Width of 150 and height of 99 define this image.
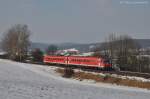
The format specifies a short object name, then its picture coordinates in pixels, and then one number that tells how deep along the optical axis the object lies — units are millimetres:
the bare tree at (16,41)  124662
